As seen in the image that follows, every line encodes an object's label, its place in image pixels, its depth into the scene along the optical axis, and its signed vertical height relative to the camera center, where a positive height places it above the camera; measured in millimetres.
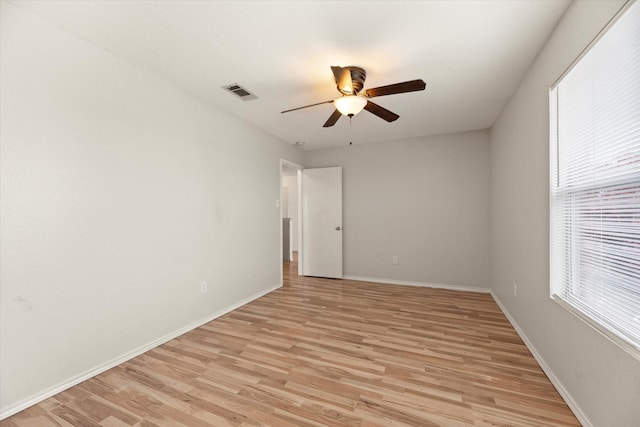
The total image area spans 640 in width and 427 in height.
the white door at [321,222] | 5078 -170
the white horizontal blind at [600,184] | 1216 +167
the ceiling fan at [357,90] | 2055 +992
